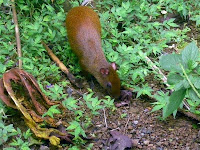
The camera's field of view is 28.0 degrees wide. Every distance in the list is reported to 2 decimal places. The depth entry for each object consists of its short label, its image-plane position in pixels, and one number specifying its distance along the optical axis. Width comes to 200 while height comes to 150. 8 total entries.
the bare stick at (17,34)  5.42
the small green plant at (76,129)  4.10
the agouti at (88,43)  5.92
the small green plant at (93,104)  4.54
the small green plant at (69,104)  4.44
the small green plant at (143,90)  5.01
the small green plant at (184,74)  3.17
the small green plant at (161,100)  4.49
